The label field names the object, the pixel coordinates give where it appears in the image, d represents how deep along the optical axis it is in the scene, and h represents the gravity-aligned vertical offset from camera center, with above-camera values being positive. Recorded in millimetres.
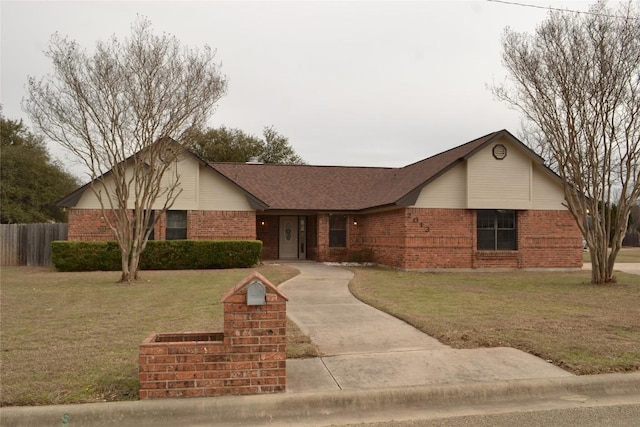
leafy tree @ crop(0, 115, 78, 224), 33000 +3451
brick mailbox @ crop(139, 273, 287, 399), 4648 -1196
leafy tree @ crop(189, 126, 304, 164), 44781 +7660
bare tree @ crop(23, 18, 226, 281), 14219 +3598
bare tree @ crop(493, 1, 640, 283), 13523 +3654
